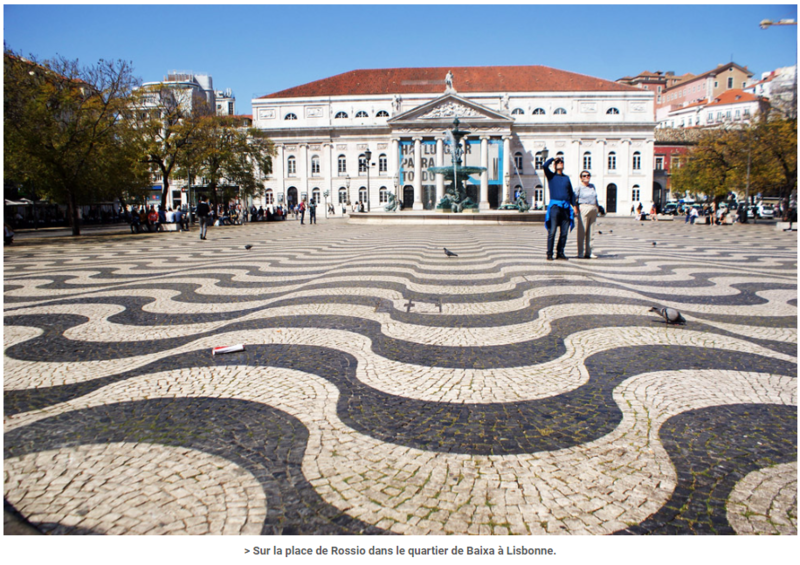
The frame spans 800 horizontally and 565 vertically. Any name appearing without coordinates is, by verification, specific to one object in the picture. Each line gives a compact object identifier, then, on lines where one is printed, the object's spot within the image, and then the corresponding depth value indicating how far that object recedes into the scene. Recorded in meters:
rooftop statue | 55.97
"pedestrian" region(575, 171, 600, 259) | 9.64
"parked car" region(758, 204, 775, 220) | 46.54
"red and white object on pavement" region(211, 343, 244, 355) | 4.00
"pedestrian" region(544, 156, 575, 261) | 9.19
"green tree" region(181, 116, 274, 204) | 32.38
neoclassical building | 65.44
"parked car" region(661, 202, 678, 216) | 57.94
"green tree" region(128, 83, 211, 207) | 29.97
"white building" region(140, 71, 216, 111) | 76.38
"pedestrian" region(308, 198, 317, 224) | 38.81
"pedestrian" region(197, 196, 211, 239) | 18.69
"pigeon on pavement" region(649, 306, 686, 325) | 4.79
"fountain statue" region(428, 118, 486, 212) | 29.70
